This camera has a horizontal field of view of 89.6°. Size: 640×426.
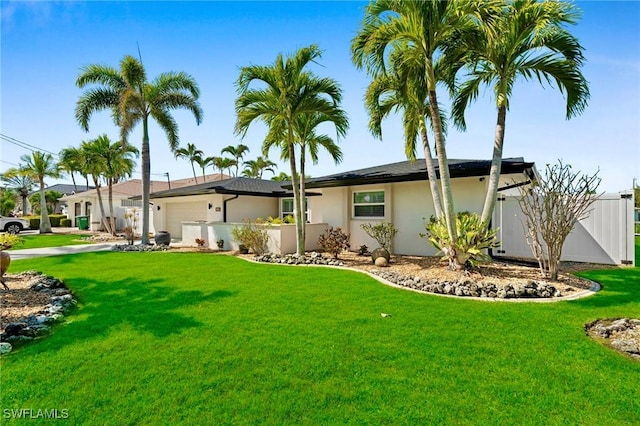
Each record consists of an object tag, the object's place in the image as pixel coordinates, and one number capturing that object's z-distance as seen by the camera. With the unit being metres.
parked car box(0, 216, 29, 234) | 24.92
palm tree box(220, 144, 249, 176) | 43.78
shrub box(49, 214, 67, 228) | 35.72
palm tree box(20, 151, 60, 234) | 25.95
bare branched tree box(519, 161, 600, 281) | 7.46
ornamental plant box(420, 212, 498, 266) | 8.27
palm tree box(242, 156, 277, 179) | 46.34
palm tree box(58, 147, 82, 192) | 23.25
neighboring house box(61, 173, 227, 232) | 28.87
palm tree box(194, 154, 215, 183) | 42.91
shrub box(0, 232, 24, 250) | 7.74
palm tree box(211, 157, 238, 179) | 44.09
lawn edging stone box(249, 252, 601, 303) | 6.49
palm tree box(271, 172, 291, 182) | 47.37
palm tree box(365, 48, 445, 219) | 8.87
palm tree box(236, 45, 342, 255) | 10.56
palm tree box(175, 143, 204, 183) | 42.09
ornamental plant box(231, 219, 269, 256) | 13.43
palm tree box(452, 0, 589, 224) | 7.55
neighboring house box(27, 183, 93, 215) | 63.47
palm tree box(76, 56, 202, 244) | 16.00
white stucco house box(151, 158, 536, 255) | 11.32
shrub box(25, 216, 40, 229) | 31.56
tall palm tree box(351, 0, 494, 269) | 7.37
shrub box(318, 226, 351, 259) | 11.84
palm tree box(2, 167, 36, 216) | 36.09
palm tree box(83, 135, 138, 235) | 22.17
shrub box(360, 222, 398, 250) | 11.77
